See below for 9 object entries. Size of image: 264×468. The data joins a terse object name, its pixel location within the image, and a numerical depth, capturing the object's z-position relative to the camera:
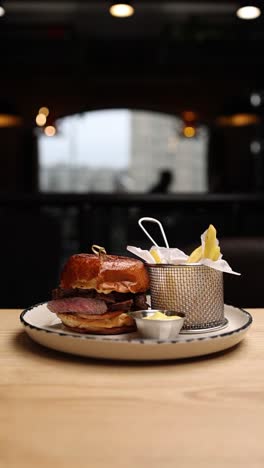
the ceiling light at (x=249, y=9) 3.72
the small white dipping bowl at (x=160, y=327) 0.94
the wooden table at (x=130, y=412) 0.58
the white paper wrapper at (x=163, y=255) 1.12
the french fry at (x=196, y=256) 1.10
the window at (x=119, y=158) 9.55
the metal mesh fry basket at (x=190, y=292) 1.05
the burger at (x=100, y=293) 1.01
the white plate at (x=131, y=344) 0.88
